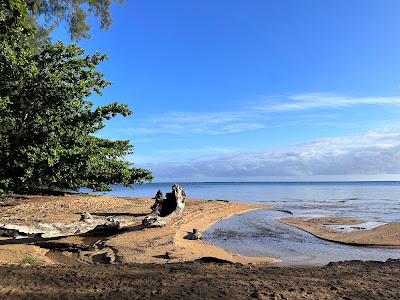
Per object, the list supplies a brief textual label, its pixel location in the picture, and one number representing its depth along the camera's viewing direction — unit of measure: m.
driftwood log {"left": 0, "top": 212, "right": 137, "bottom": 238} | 11.23
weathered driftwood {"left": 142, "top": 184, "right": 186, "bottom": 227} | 20.50
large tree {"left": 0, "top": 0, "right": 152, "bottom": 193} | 11.86
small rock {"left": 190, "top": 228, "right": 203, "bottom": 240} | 17.04
